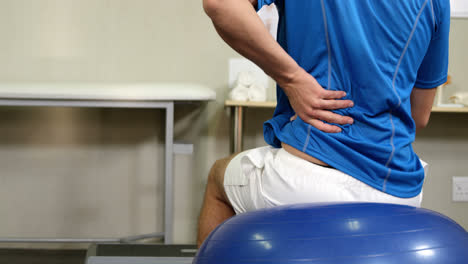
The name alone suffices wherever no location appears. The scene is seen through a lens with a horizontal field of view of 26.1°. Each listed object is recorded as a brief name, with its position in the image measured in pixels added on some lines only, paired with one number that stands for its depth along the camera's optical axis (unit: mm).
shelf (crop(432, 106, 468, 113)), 4636
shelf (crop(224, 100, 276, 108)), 4574
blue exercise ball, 2564
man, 3053
